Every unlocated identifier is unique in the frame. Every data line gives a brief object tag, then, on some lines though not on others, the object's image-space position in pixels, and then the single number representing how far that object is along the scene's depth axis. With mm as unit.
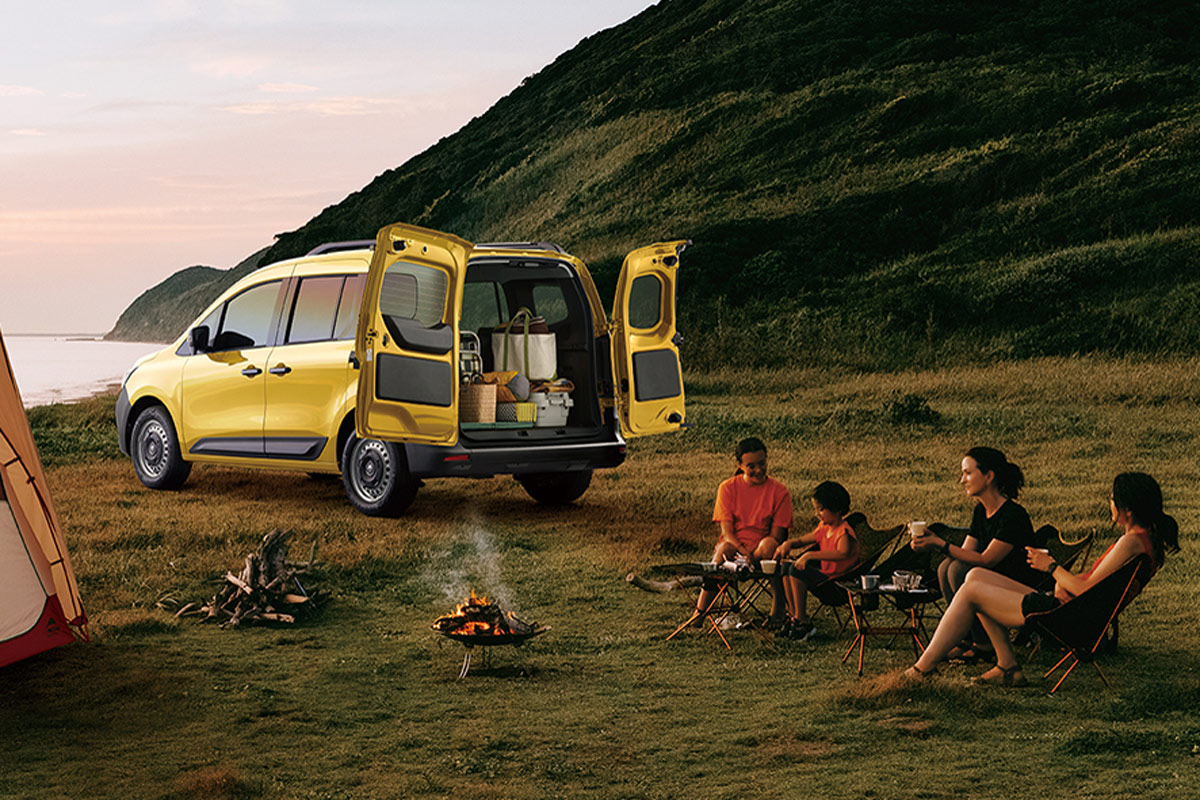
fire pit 7555
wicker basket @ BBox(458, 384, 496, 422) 11578
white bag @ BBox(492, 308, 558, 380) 12094
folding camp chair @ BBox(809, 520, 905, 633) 8094
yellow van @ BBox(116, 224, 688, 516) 10578
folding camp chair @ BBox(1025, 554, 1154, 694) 6770
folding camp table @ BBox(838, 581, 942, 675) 7473
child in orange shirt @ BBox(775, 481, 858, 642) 7945
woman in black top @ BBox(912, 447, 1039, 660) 7262
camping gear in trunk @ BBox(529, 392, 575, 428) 11914
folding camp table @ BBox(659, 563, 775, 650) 8117
